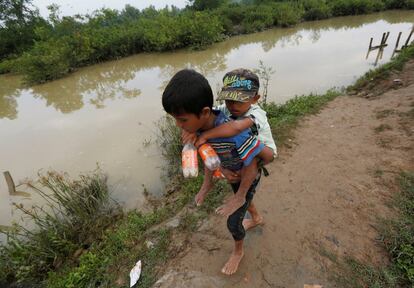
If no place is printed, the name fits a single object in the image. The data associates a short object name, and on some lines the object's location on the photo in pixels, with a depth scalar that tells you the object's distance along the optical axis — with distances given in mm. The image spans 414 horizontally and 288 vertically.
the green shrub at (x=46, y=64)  10906
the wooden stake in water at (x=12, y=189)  3995
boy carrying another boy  1083
